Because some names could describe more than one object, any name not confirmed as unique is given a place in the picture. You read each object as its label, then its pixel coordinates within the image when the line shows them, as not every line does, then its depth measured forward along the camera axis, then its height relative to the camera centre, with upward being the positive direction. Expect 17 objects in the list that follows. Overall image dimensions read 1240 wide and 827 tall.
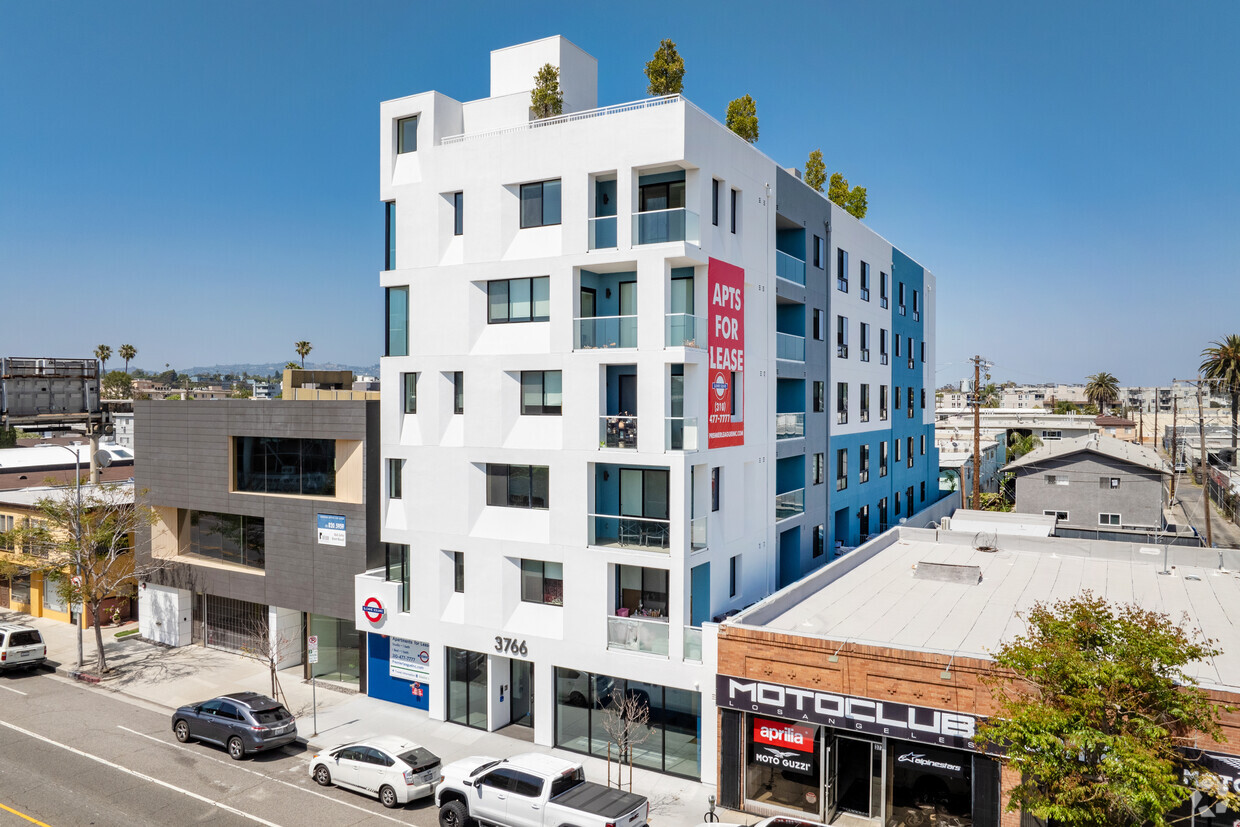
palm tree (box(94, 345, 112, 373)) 114.38 +7.25
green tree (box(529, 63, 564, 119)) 24.95 +9.66
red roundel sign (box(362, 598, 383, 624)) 26.52 -6.92
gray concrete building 27.89 -4.52
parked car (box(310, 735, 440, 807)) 19.47 -9.16
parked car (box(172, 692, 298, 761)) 22.08 -9.08
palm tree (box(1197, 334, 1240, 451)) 79.50 +3.78
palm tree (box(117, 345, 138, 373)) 115.19 +7.43
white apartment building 22.16 -0.17
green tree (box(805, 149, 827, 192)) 36.09 +10.53
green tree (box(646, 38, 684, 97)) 26.00 +10.87
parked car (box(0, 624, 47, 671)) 29.14 -9.05
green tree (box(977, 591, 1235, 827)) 12.54 -5.29
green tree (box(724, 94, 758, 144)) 29.30 +10.51
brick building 17.30 -6.77
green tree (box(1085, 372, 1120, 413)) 132.00 +2.35
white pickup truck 16.86 -8.65
